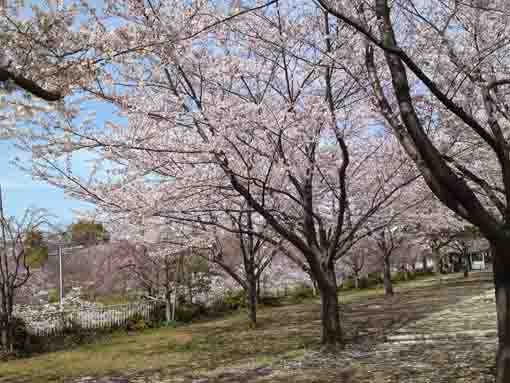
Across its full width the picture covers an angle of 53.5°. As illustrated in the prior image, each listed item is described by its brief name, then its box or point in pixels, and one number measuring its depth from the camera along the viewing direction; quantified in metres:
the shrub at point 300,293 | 24.56
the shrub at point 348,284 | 31.64
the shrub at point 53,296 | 20.28
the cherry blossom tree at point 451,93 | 4.62
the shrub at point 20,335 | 11.79
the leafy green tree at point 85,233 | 23.62
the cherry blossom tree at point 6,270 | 11.40
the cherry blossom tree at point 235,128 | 7.27
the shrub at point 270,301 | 22.52
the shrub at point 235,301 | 20.28
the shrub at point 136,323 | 15.47
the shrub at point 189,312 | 17.16
